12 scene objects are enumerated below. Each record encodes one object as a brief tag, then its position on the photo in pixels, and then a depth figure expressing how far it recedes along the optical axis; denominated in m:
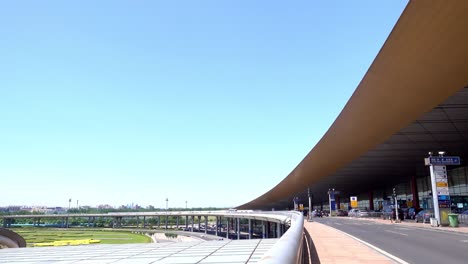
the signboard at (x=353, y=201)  61.31
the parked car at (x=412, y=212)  49.39
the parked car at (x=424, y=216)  35.57
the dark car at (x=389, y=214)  42.72
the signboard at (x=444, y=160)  30.61
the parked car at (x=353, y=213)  63.72
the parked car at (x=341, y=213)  79.00
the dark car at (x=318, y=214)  75.09
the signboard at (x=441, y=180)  30.32
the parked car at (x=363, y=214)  58.57
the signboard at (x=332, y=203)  71.47
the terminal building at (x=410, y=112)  14.50
